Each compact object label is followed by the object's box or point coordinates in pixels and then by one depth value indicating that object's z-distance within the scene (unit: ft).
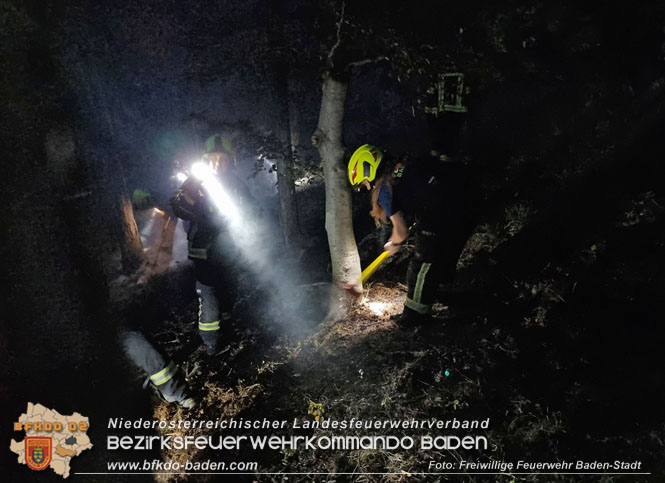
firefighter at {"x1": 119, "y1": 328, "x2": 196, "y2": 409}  11.38
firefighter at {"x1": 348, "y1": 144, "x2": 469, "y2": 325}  13.73
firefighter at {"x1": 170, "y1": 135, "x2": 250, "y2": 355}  16.15
